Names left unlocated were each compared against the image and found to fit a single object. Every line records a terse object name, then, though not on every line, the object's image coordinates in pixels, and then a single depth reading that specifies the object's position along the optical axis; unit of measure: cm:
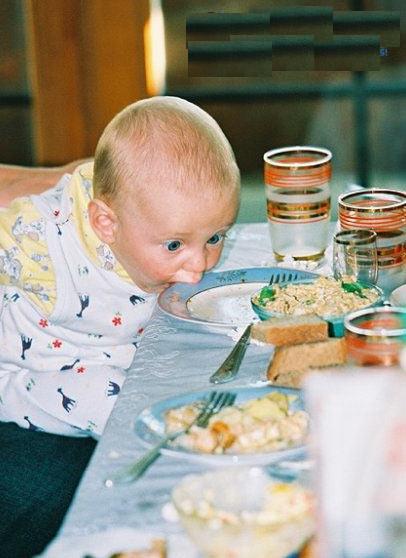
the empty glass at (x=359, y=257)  167
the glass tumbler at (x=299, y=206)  186
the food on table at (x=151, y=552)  120
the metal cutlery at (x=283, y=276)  177
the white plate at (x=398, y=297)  165
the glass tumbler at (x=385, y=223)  172
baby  171
